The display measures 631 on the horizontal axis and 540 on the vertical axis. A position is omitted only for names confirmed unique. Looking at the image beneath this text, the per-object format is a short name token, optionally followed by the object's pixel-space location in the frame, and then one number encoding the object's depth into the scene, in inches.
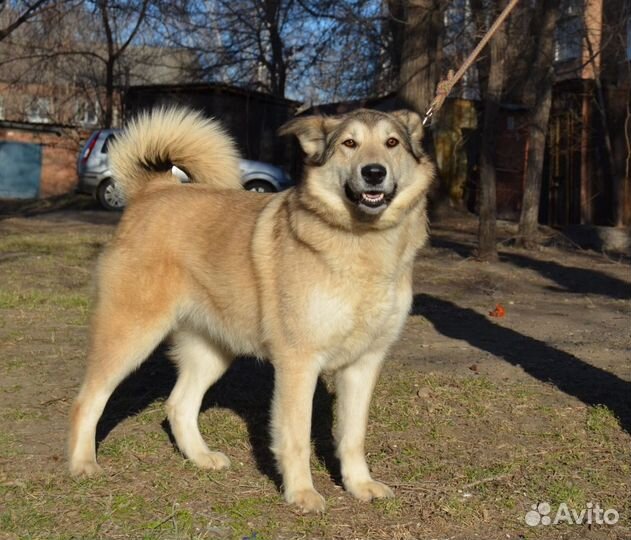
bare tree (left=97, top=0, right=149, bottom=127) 1056.8
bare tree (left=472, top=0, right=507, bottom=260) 447.5
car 763.4
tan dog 138.7
